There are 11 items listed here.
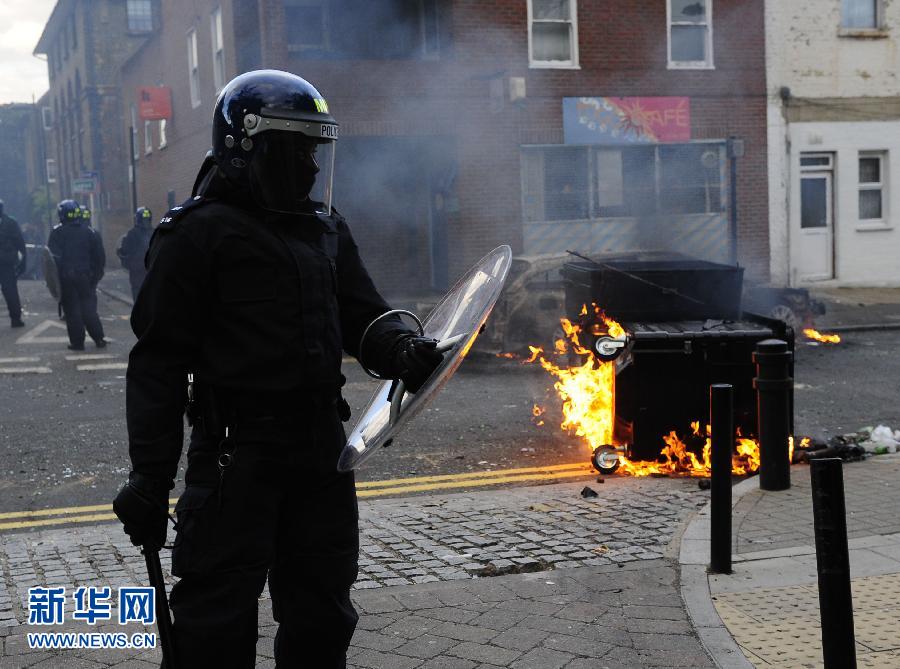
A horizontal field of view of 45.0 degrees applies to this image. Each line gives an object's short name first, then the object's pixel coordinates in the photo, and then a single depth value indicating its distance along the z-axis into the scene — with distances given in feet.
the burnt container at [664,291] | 23.85
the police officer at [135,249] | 56.08
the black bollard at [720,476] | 15.61
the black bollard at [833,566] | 10.85
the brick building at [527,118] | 60.03
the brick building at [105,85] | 124.06
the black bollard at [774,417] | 20.20
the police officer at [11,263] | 53.93
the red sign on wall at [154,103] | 81.35
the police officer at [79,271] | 44.68
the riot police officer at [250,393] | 9.11
